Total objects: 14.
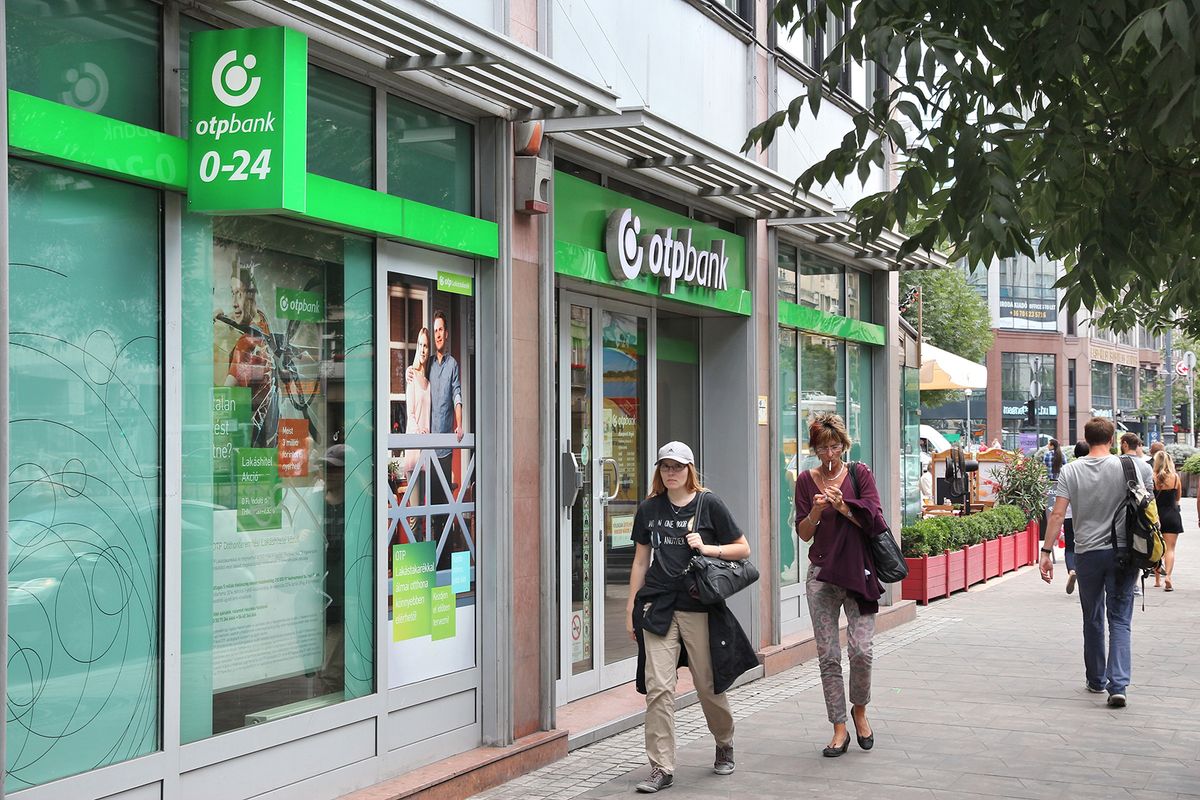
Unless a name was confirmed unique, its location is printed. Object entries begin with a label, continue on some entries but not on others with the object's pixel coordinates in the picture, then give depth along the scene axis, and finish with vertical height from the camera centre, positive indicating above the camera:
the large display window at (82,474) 4.98 -0.11
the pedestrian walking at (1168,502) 17.30 -0.79
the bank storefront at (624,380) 9.30 +0.48
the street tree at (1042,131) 4.82 +1.16
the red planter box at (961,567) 16.02 -1.60
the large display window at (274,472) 5.83 -0.13
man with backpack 9.52 -0.68
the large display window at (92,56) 5.02 +1.46
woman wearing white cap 7.30 -0.91
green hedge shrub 16.11 -1.14
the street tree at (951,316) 49.44 +4.42
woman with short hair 8.01 -0.72
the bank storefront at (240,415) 5.09 +0.13
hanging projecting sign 5.46 +1.25
